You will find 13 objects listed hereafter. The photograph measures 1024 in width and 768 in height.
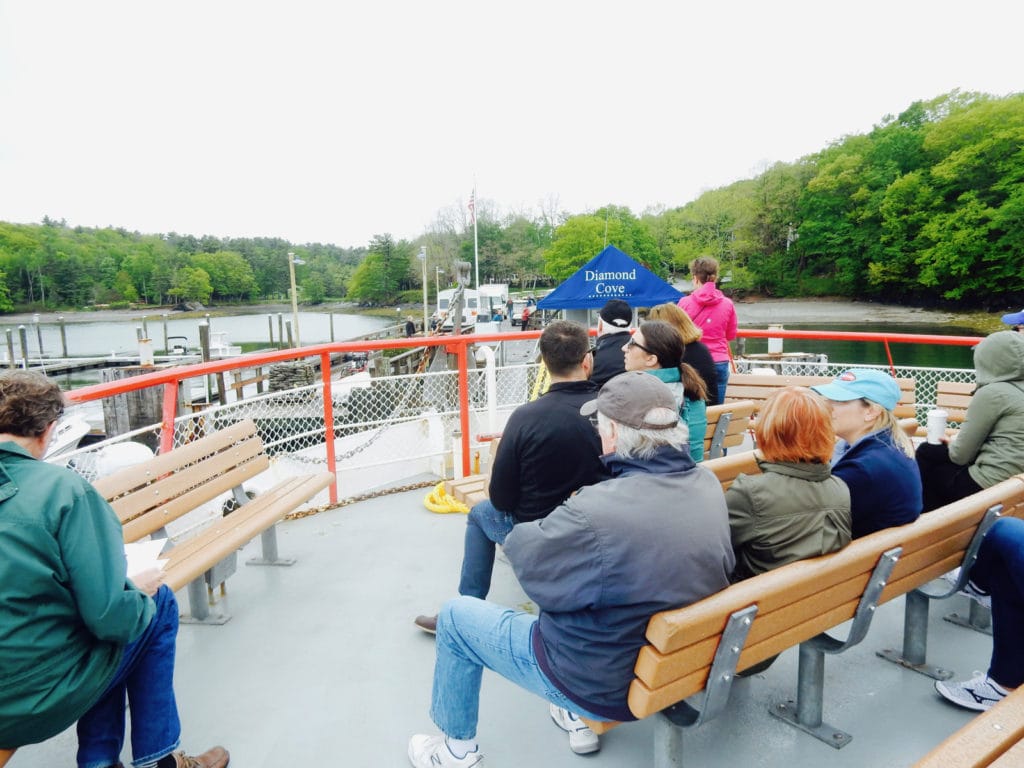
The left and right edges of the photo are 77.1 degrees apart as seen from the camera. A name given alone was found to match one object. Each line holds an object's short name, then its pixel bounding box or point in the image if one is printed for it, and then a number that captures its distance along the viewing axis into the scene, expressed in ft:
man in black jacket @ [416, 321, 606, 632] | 7.65
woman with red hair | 5.73
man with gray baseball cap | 4.72
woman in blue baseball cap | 6.46
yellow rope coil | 13.98
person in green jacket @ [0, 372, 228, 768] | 4.74
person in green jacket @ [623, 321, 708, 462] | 9.95
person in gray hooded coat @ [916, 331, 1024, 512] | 8.55
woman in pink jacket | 15.62
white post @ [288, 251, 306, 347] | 108.80
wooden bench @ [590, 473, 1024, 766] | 4.84
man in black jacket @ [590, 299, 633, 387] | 11.20
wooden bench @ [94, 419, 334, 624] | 8.29
